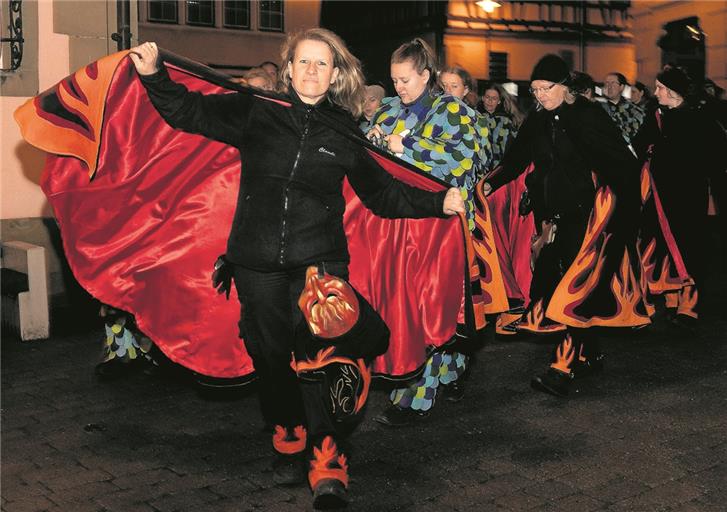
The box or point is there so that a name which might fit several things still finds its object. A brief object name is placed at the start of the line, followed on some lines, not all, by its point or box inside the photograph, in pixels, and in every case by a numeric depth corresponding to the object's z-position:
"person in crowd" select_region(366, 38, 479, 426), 5.39
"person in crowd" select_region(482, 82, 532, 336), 6.61
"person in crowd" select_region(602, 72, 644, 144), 12.47
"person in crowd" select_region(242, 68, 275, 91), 7.18
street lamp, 20.84
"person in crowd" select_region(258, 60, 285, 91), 7.50
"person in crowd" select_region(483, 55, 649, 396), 6.09
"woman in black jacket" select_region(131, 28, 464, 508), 4.18
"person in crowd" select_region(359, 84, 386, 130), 7.90
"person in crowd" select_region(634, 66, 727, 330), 8.02
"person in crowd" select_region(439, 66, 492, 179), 6.67
